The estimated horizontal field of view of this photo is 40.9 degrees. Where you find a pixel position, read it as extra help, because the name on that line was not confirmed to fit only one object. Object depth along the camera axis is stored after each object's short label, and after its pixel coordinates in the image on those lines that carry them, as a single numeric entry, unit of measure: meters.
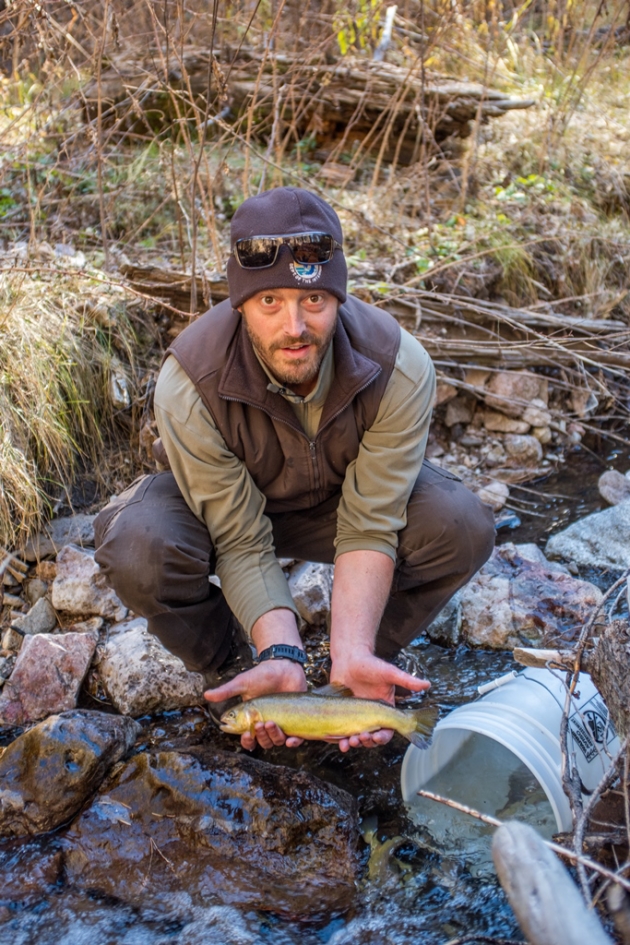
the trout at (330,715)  2.54
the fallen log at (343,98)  6.06
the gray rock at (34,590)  4.09
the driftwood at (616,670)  2.26
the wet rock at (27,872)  2.65
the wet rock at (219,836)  2.63
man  2.76
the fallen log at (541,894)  1.49
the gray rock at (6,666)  3.68
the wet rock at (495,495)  4.99
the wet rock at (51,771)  2.85
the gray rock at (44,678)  3.51
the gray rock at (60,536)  4.21
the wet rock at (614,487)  4.95
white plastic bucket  2.55
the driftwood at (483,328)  4.93
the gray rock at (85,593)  3.99
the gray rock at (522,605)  3.81
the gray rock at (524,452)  5.48
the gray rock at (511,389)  5.57
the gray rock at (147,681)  3.49
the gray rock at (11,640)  3.85
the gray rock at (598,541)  4.37
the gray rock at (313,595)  3.95
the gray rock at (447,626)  3.86
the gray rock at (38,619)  3.94
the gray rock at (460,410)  5.59
